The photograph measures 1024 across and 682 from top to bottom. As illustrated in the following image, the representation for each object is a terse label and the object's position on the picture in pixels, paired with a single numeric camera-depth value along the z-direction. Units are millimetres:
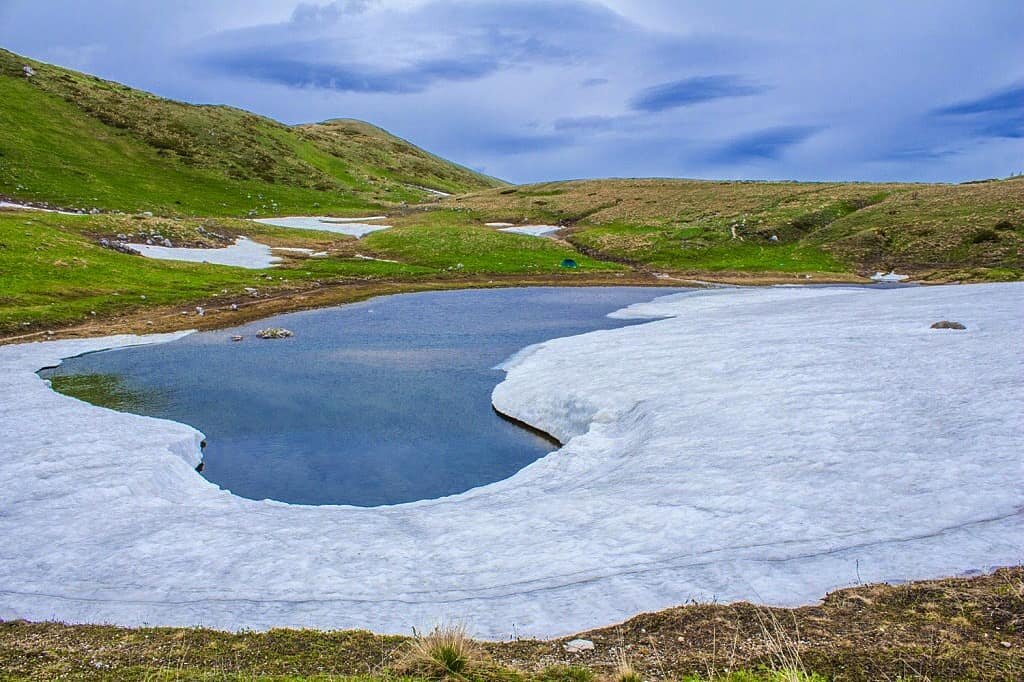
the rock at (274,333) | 43281
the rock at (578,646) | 9643
